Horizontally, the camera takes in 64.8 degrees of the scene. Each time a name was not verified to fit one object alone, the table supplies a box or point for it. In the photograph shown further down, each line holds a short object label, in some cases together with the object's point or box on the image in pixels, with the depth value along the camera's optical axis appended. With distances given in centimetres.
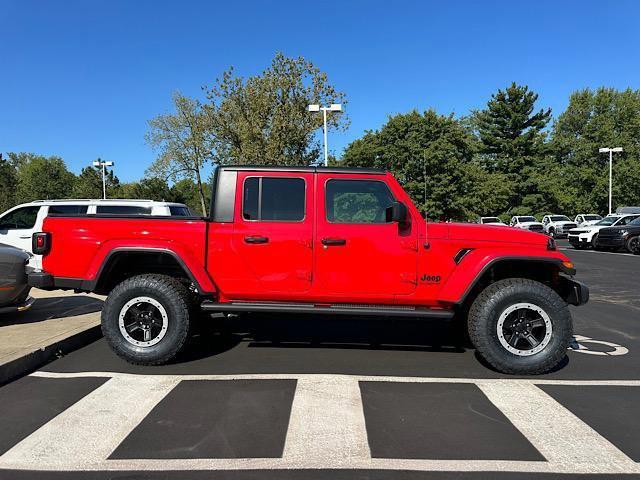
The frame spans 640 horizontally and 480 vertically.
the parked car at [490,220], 3923
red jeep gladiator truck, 504
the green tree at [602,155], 5659
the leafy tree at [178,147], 4931
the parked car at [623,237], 2138
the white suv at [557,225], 3922
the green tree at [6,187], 5228
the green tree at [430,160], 4403
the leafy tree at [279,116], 2730
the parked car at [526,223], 3625
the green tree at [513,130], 5509
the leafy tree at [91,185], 6638
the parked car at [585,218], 4090
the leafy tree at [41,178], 7144
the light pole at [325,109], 2014
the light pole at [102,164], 3773
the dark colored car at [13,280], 669
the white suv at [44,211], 1091
